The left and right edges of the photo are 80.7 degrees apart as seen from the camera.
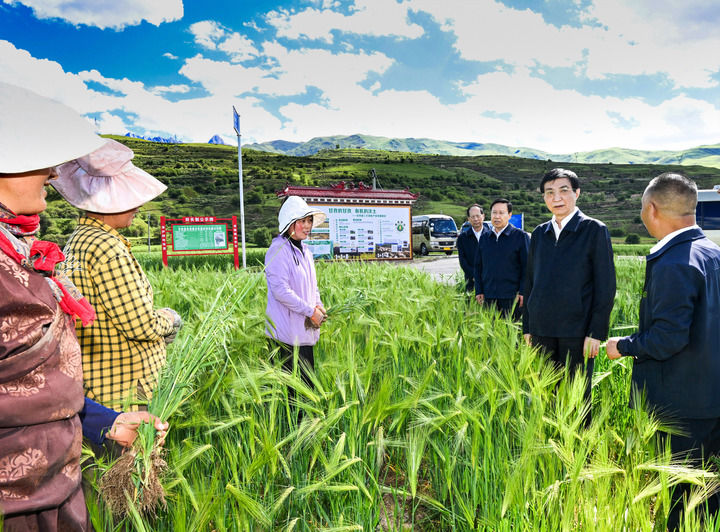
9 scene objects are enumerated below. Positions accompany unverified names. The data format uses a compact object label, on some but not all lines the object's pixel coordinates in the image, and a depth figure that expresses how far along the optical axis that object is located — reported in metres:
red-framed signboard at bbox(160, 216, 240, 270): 12.42
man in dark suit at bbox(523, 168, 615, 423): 2.67
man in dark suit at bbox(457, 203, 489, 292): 5.86
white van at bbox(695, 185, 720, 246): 14.08
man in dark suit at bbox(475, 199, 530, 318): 4.77
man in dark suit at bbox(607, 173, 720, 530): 1.86
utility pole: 12.84
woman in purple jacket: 2.96
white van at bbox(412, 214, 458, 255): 24.73
